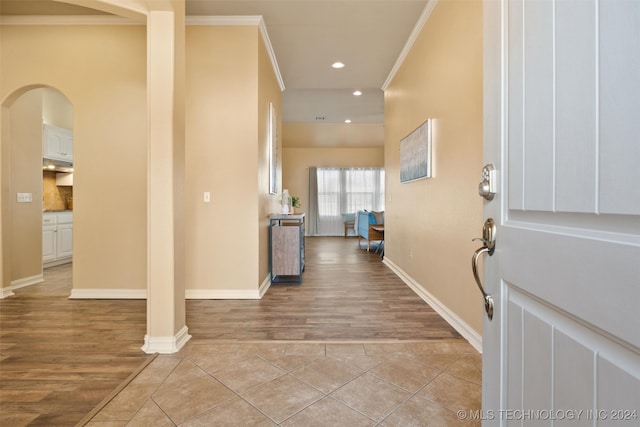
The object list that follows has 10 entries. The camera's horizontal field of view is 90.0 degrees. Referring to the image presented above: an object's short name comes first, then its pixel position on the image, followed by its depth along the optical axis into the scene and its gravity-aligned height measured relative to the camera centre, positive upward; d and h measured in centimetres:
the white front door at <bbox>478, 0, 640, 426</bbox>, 48 +0
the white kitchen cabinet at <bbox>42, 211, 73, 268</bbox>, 496 -43
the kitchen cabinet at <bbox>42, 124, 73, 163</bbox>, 486 +107
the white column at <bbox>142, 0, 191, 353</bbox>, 225 +25
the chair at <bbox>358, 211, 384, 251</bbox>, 677 -31
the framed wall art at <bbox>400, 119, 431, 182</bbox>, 312 +61
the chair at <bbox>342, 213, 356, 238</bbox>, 976 -31
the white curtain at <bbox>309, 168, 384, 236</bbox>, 999 +47
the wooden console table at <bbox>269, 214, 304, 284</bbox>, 396 -47
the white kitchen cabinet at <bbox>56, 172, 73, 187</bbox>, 582 +58
